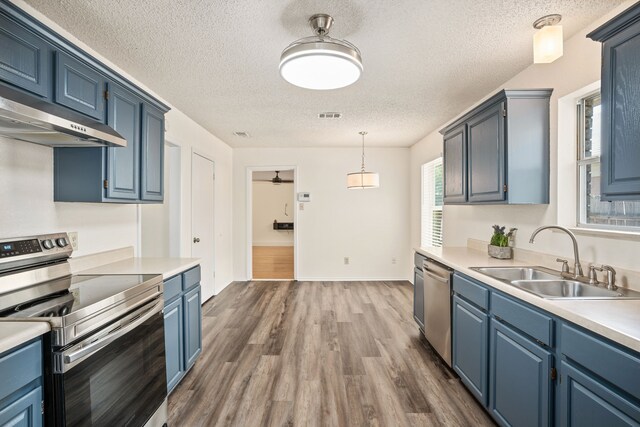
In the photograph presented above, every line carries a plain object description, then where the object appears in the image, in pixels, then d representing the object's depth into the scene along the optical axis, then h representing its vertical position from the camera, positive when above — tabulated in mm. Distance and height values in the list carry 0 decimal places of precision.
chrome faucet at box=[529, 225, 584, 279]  1954 -282
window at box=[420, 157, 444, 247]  4743 +158
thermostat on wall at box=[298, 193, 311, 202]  5770 +282
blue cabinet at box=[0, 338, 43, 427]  1071 -628
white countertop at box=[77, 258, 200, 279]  2174 -405
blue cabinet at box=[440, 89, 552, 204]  2346 +513
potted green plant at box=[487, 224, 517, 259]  2744 -263
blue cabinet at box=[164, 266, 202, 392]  2186 -834
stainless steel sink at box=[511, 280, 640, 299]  1697 -441
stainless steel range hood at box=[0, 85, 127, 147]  1276 +407
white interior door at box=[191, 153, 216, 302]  4086 -83
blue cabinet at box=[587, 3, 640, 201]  1335 +485
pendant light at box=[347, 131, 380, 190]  4570 +475
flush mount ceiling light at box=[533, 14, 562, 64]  1792 +980
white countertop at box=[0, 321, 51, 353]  1073 -438
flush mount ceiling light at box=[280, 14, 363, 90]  1633 +810
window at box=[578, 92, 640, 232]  2066 +300
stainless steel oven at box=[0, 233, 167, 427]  1270 -564
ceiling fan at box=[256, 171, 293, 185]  9883 +1047
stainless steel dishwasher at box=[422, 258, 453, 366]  2604 -816
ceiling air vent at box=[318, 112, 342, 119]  3801 +1182
